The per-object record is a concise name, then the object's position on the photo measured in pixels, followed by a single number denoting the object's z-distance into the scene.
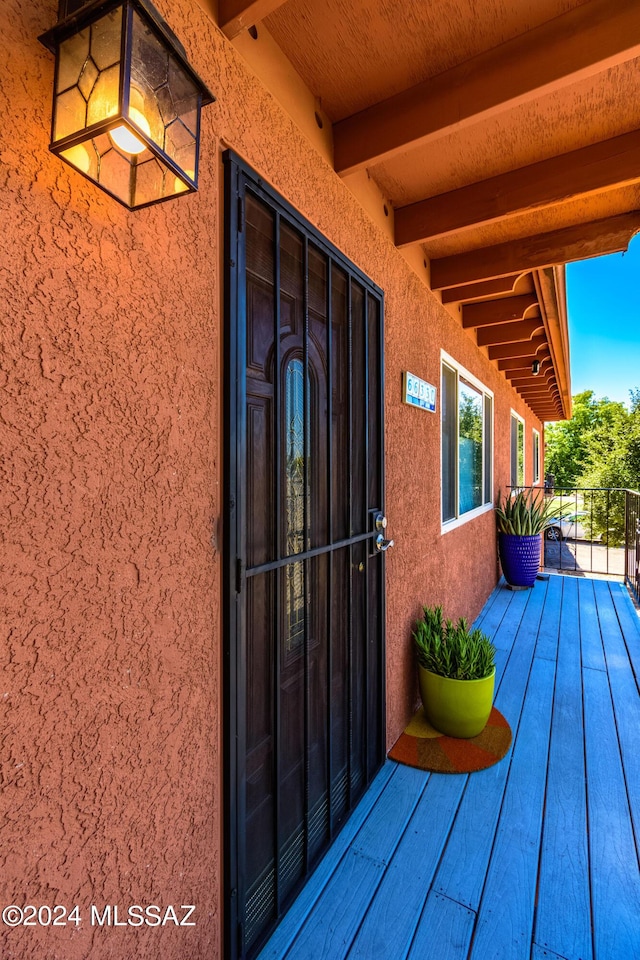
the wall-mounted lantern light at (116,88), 0.75
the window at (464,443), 3.63
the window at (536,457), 11.07
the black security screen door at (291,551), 1.28
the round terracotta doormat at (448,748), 2.22
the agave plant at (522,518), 5.28
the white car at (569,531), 13.55
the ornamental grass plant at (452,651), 2.39
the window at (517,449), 6.88
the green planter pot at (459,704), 2.34
